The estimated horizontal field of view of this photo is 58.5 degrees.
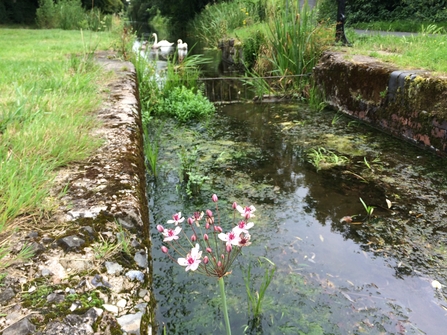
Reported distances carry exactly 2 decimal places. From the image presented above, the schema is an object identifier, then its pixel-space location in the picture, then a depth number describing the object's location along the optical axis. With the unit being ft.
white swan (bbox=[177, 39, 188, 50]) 34.16
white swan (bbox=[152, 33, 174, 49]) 39.25
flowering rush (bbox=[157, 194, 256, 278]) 4.04
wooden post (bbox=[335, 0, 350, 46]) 20.79
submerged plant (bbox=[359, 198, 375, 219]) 9.00
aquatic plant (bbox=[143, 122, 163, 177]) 11.21
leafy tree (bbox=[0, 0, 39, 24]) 59.77
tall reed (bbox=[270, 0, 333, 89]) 20.51
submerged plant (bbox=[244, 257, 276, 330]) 5.92
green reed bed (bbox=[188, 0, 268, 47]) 47.19
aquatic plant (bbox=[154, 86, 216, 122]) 17.38
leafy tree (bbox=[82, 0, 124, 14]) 70.64
